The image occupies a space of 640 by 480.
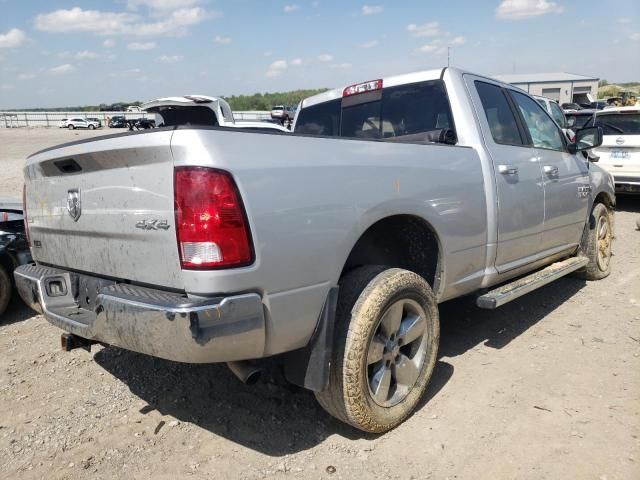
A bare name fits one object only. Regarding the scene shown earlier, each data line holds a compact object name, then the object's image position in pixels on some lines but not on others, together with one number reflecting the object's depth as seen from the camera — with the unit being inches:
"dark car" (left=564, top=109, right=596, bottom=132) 638.5
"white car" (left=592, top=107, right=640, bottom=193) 353.1
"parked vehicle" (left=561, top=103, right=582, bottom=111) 1244.6
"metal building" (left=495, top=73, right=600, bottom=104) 2110.0
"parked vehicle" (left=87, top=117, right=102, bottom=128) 2036.2
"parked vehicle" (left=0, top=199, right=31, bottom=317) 183.3
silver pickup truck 81.5
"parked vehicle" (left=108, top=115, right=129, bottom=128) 1868.8
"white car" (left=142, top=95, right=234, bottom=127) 328.8
